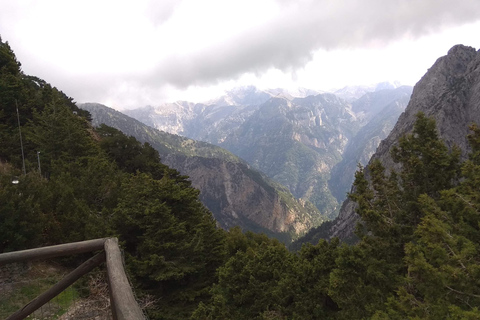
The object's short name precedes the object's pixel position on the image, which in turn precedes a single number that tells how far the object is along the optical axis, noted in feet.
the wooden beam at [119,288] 6.61
